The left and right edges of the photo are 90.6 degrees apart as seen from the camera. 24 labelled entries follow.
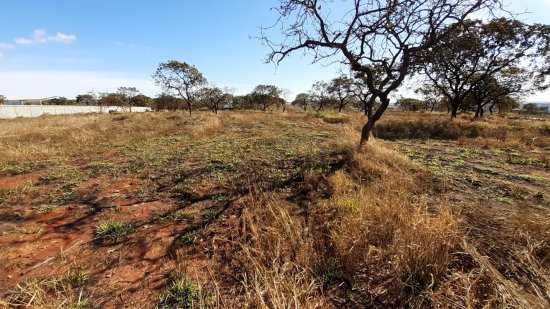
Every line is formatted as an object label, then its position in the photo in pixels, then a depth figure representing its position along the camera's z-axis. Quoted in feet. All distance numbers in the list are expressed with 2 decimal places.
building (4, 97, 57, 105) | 240.65
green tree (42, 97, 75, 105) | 234.58
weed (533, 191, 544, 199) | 15.55
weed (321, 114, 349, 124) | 73.11
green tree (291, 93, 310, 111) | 267.18
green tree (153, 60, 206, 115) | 102.53
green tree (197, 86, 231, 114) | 147.43
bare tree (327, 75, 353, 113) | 139.74
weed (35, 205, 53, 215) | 13.87
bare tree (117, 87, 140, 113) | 173.68
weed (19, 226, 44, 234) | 11.72
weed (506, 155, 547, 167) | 24.73
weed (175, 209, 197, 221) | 13.01
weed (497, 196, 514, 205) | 14.56
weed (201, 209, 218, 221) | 13.02
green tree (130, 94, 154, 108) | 241.31
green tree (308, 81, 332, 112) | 182.31
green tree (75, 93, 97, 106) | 188.55
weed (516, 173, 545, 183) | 19.10
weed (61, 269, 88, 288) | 8.38
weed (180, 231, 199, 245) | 10.92
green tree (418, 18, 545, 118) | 60.44
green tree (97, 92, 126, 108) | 177.37
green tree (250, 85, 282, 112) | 205.46
